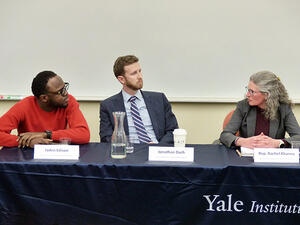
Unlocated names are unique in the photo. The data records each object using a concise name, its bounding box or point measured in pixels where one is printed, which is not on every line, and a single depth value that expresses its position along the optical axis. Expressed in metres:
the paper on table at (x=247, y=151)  4.55
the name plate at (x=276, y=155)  4.34
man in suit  5.43
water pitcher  4.49
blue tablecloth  4.26
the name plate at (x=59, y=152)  4.45
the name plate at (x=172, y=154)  4.39
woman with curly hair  5.14
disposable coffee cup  4.58
